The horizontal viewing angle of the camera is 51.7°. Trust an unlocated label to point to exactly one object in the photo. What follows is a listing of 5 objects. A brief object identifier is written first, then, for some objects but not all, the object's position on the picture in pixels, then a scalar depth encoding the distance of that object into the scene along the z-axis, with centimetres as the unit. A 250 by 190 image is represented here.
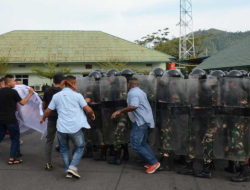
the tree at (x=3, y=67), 2559
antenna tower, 4615
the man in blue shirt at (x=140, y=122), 466
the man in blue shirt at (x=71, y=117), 432
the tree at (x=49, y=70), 2759
